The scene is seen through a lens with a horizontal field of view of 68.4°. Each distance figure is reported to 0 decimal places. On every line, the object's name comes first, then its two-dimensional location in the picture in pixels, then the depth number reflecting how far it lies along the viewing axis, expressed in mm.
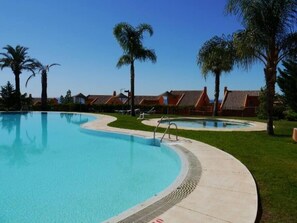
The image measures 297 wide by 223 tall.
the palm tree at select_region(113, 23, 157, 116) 17734
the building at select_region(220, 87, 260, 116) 30274
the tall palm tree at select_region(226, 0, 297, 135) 9597
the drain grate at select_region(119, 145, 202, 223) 3183
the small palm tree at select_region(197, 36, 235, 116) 18515
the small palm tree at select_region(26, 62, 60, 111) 25781
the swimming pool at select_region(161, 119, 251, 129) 14970
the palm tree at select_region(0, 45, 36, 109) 24128
